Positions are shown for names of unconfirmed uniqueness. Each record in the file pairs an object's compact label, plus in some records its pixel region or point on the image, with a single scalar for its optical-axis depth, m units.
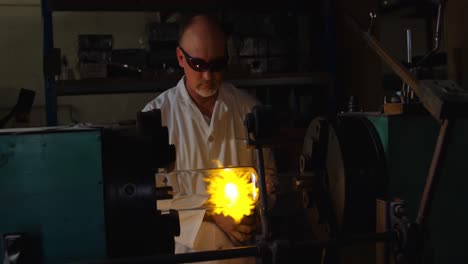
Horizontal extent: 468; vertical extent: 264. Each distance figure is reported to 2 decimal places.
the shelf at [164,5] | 2.37
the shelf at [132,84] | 2.19
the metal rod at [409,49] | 1.07
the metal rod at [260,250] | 0.74
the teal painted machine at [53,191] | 0.76
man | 1.74
